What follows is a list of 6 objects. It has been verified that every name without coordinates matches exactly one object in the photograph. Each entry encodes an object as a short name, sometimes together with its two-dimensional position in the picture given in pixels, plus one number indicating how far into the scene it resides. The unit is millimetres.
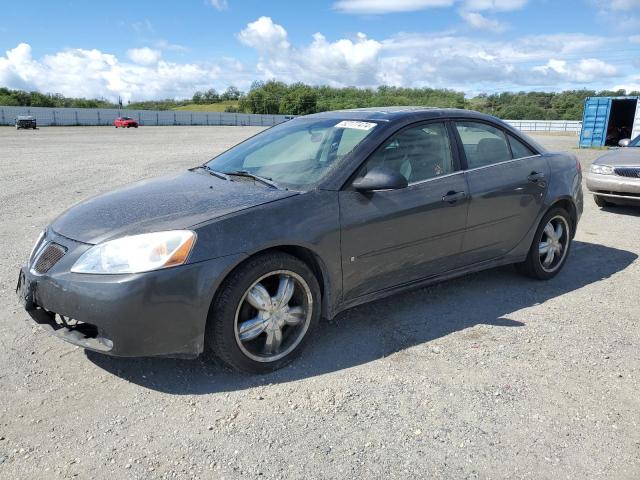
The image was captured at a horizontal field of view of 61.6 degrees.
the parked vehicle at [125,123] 53219
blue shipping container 26375
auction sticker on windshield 3996
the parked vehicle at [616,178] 8234
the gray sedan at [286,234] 2908
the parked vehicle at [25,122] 42781
